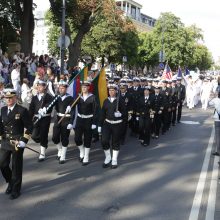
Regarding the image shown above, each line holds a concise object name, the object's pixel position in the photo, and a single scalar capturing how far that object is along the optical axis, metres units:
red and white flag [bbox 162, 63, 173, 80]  22.78
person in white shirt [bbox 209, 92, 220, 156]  9.89
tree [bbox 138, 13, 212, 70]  69.75
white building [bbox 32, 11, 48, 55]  109.25
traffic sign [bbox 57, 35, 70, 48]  21.19
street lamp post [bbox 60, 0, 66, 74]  21.16
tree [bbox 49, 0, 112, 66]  27.43
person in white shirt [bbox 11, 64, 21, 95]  18.14
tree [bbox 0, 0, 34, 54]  27.00
